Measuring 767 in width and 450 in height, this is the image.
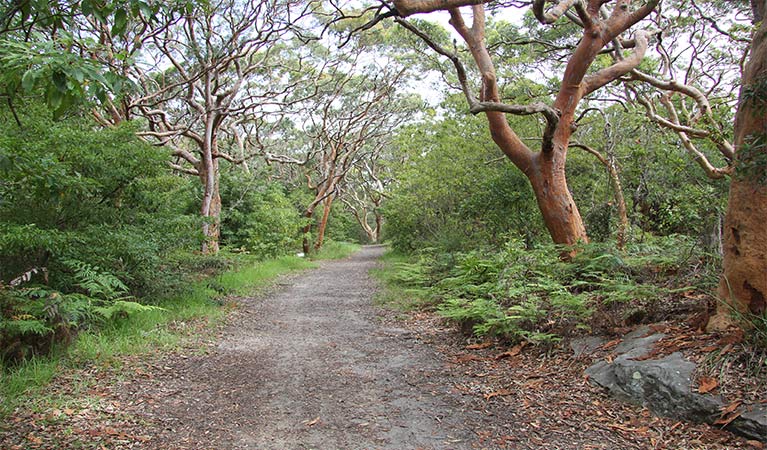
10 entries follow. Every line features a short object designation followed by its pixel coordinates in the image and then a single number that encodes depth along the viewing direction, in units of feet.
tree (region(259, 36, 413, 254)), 64.85
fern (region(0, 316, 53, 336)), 14.40
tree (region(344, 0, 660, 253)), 25.50
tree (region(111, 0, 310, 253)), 39.55
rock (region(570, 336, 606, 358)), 16.92
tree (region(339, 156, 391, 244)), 117.50
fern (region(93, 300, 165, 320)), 17.97
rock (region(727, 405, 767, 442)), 10.71
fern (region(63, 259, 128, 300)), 18.59
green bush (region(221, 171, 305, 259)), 54.90
